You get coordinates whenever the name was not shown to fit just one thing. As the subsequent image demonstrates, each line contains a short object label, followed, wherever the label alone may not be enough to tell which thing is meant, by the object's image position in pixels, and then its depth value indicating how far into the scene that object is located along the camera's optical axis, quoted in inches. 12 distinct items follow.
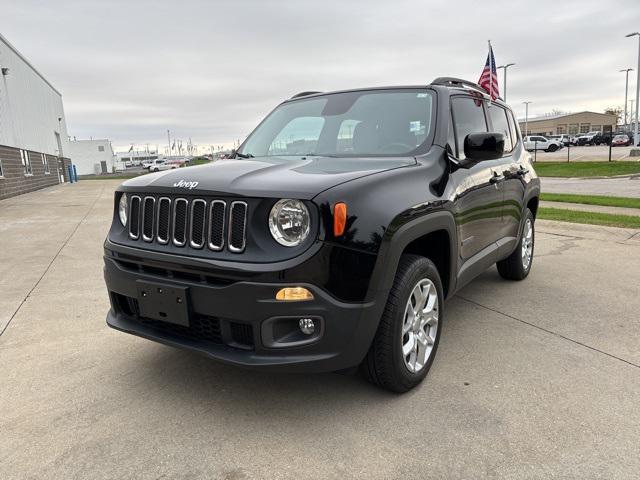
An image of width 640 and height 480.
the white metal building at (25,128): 834.8
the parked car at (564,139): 2289.4
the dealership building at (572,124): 4158.5
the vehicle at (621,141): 2032.5
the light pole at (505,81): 1429.6
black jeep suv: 96.1
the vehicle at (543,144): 1889.8
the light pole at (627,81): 2539.4
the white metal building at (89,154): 3272.6
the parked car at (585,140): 2358.5
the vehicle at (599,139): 2267.5
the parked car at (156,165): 2261.3
